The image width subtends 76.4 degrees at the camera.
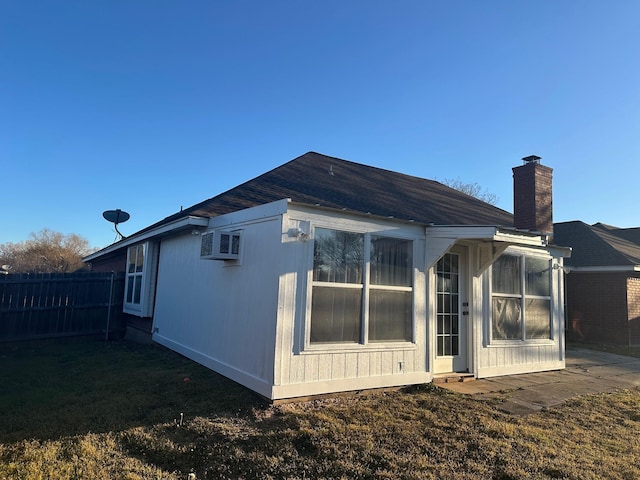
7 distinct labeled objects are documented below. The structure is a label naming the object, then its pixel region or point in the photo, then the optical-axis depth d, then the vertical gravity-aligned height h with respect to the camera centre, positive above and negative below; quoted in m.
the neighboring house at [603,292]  13.08 +0.15
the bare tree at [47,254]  34.34 +1.82
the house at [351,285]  5.32 +0.02
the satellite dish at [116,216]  13.30 +2.02
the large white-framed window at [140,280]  9.80 -0.03
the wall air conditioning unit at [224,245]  6.10 +0.55
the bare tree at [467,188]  33.47 +8.48
